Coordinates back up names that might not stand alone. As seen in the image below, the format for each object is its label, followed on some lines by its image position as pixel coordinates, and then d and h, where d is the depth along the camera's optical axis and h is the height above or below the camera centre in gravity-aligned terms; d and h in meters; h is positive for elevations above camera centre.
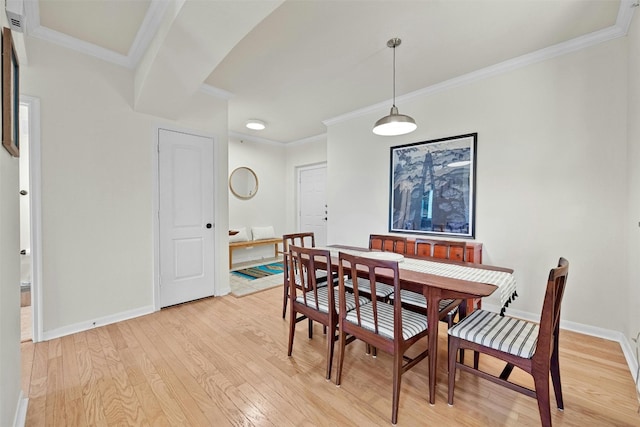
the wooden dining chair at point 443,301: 2.03 -0.68
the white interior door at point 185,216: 3.11 -0.10
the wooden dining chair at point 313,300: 1.87 -0.68
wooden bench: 5.10 -0.69
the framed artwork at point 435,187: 3.13 +0.27
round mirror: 5.59 +0.53
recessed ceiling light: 4.61 +1.40
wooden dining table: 1.57 -0.44
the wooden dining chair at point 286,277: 2.68 -0.66
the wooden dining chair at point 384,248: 2.34 -0.41
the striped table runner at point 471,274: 1.68 -0.43
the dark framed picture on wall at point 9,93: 1.24 +0.53
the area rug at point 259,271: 4.50 -1.07
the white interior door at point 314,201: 5.85 +0.17
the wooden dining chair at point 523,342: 1.33 -0.69
